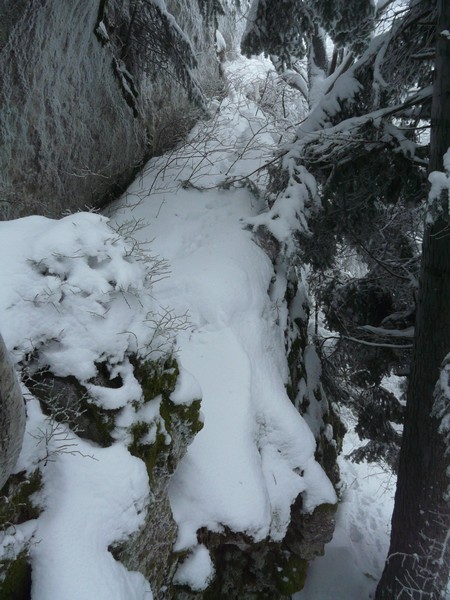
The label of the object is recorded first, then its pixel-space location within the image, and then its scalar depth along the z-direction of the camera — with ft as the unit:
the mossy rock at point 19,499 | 7.22
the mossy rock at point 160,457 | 9.11
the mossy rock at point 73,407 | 8.79
